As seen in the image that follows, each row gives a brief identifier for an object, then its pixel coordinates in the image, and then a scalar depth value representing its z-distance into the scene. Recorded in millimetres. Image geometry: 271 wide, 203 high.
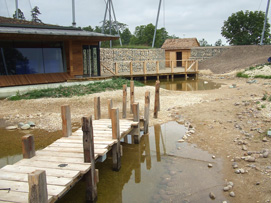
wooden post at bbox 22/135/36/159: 4475
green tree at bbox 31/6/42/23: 45894
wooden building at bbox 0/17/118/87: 14930
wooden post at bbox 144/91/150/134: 7868
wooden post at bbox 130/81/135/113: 9469
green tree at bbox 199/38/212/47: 73438
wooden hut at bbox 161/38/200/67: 33628
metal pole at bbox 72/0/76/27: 20906
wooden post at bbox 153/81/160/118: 9485
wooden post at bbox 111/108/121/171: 5422
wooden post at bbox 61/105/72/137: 5538
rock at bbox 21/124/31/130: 8648
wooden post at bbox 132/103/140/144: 7111
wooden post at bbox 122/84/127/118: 9161
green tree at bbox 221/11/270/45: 38438
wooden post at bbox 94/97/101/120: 7160
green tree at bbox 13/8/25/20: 43875
